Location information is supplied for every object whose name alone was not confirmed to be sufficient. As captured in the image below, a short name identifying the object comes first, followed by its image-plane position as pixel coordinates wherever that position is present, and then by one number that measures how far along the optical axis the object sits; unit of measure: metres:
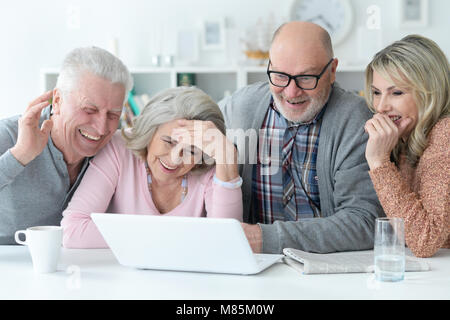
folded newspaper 1.40
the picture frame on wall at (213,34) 4.32
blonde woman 1.61
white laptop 1.30
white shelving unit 4.16
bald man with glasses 1.85
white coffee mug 1.39
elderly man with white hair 1.85
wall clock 4.24
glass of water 1.33
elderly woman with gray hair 1.85
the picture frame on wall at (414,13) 4.21
